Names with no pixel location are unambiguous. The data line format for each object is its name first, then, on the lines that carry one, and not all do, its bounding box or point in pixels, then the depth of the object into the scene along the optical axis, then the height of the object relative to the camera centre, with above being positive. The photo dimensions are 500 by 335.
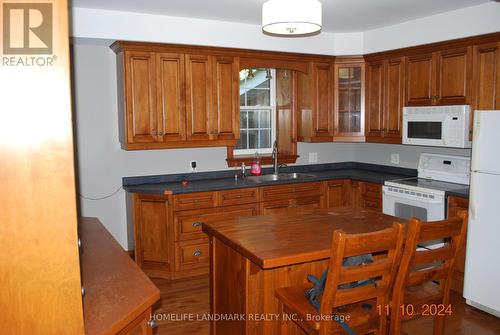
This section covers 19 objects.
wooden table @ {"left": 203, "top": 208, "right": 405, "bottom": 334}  2.17 -0.66
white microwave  3.87 +0.03
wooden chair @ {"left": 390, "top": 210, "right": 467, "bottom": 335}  2.06 -0.73
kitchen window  5.07 +0.24
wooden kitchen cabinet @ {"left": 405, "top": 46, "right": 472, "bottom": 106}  3.91 +0.49
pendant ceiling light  2.78 +0.75
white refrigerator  3.15 -0.65
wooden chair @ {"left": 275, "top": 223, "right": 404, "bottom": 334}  1.86 -0.73
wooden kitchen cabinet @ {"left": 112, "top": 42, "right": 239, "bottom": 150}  4.03 +0.33
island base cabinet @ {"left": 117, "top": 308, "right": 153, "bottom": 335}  1.63 -0.75
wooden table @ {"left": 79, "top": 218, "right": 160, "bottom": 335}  1.50 -0.62
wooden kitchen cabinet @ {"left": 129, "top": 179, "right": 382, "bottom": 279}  4.05 -0.85
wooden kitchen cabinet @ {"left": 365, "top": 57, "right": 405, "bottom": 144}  4.56 +0.33
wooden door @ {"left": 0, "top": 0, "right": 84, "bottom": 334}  1.26 -0.17
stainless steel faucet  5.06 -0.29
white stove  3.82 -0.52
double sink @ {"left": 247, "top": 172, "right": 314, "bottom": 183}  4.76 -0.52
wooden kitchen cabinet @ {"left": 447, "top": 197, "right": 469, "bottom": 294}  3.64 -1.08
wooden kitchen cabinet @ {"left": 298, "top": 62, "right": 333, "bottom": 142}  4.93 +0.33
